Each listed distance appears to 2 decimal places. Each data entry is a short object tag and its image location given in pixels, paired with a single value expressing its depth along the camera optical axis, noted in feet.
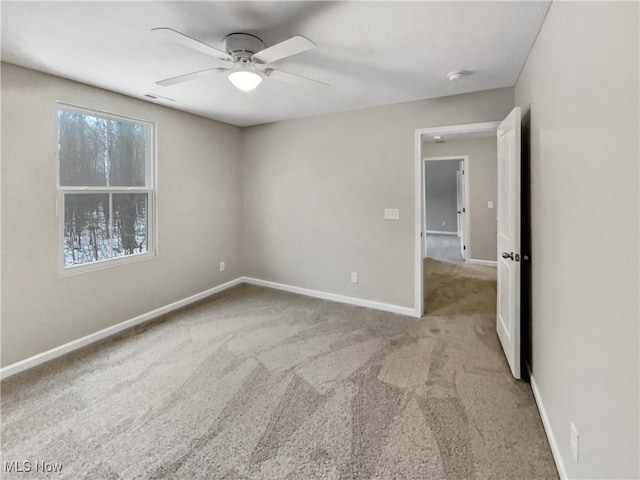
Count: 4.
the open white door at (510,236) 7.23
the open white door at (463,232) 20.47
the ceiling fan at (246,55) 5.53
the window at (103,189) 9.13
